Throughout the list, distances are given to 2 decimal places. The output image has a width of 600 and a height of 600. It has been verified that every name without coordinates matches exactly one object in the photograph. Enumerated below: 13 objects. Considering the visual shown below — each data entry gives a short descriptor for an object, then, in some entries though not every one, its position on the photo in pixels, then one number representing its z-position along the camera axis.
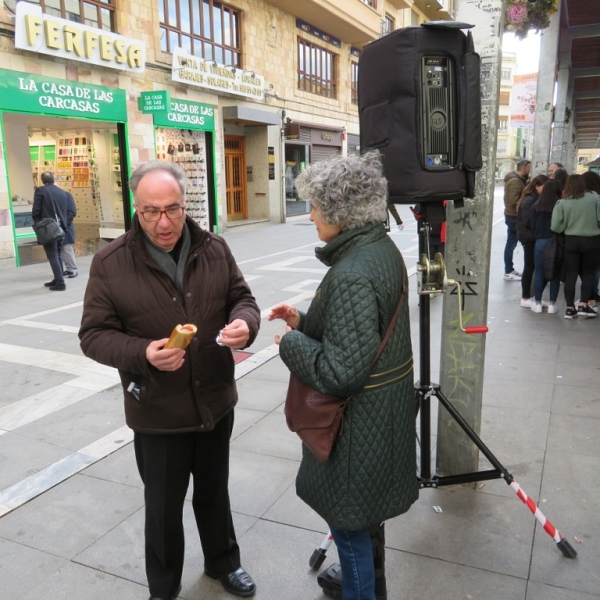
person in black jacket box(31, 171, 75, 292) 9.37
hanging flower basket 5.78
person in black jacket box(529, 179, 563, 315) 7.31
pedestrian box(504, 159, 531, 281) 9.16
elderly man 2.17
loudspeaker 2.40
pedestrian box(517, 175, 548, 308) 7.70
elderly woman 1.92
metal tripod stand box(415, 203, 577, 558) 2.60
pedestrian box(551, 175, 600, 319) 6.68
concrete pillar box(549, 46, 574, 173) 12.66
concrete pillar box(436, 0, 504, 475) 2.88
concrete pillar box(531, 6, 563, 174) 9.62
